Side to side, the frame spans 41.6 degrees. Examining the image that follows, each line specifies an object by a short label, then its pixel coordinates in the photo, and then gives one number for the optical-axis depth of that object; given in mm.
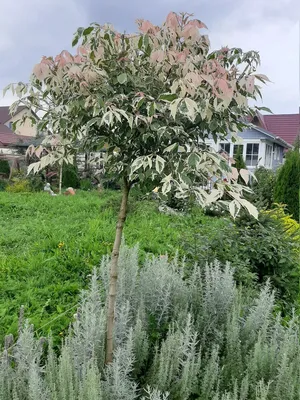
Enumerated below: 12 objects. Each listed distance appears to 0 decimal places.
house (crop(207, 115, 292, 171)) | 17458
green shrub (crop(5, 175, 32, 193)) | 11204
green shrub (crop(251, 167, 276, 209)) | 10477
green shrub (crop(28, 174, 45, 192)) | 11988
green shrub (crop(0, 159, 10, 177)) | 15344
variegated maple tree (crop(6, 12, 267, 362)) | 1429
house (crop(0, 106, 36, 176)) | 15469
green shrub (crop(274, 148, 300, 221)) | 8016
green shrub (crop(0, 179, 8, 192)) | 12889
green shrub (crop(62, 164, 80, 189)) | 13734
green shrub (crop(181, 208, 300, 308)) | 3406
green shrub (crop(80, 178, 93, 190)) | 13398
